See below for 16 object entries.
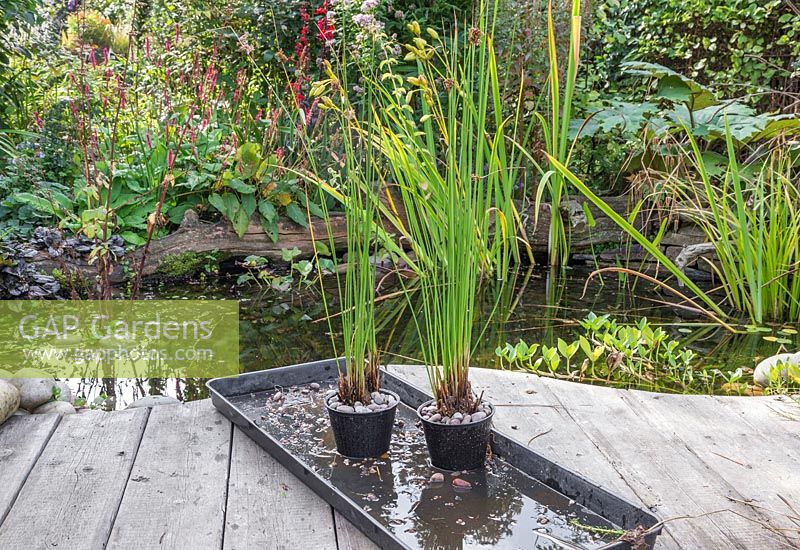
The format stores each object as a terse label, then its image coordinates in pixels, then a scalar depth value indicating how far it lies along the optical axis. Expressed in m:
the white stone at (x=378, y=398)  1.65
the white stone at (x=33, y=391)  2.15
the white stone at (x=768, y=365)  2.55
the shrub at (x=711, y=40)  4.98
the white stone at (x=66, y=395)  2.32
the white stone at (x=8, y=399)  1.89
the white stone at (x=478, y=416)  1.52
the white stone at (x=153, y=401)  2.32
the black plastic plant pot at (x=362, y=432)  1.57
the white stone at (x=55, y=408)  2.16
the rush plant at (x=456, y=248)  1.37
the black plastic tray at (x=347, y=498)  1.31
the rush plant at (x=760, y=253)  3.29
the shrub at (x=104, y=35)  9.91
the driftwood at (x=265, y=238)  4.20
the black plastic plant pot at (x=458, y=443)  1.51
